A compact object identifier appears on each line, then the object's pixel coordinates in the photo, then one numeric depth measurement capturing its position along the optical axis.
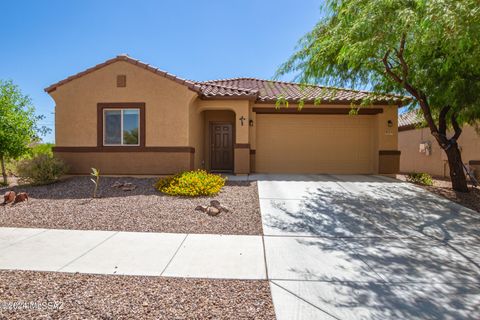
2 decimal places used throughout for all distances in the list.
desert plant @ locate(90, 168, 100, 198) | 8.68
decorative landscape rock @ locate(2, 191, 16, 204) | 7.94
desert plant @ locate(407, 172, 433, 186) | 11.37
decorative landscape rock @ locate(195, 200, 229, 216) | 6.98
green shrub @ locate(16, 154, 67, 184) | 10.27
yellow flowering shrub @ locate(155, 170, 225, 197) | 8.59
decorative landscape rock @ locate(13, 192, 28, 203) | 8.16
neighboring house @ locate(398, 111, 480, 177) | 14.21
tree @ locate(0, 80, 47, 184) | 11.70
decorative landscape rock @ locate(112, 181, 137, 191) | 9.44
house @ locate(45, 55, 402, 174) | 11.12
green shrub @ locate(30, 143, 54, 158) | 15.14
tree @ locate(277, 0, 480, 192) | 4.84
